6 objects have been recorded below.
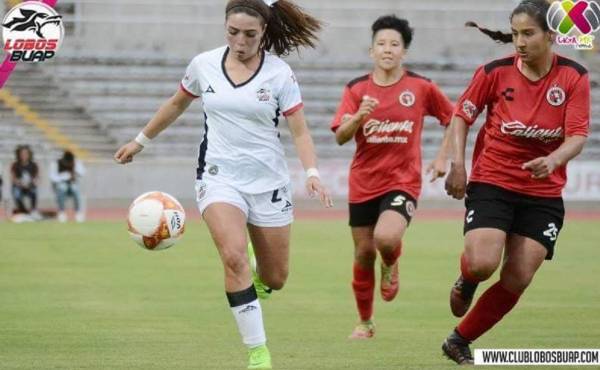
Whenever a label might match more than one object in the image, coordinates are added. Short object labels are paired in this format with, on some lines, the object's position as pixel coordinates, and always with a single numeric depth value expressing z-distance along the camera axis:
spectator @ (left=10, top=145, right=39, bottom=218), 52.09
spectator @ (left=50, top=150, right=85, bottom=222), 52.53
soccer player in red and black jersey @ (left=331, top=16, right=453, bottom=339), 21.06
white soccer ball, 17.28
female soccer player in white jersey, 15.47
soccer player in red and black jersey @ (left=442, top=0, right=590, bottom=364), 16.08
